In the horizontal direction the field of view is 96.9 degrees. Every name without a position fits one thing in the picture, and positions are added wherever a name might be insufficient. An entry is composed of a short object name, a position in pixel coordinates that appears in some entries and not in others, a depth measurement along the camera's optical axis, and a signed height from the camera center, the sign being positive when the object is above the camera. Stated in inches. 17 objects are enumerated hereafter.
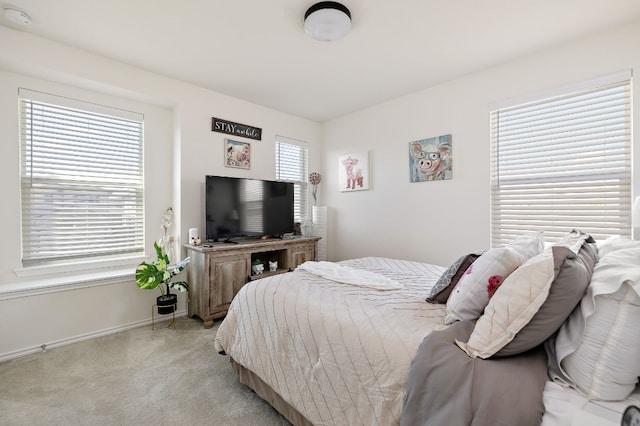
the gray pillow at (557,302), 37.2 -12.3
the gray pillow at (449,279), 59.4 -14.5
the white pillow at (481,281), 47.3 -12.0
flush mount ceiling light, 77.5 +54.2
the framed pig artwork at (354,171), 155.9 +22.9
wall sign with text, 137.1 +42.7
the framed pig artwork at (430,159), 125.0 +23.8
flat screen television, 126.5 +2.3
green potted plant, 108.3 -25.0
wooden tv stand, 115.6 -25.7
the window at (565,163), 88.9 +16.1
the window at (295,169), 164.9 +26.2
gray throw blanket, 34.4 -23.1
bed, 36.1 -22.4
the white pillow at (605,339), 32.1 -15.7
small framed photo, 141.7 +30.1
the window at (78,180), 103.1 +13.6
